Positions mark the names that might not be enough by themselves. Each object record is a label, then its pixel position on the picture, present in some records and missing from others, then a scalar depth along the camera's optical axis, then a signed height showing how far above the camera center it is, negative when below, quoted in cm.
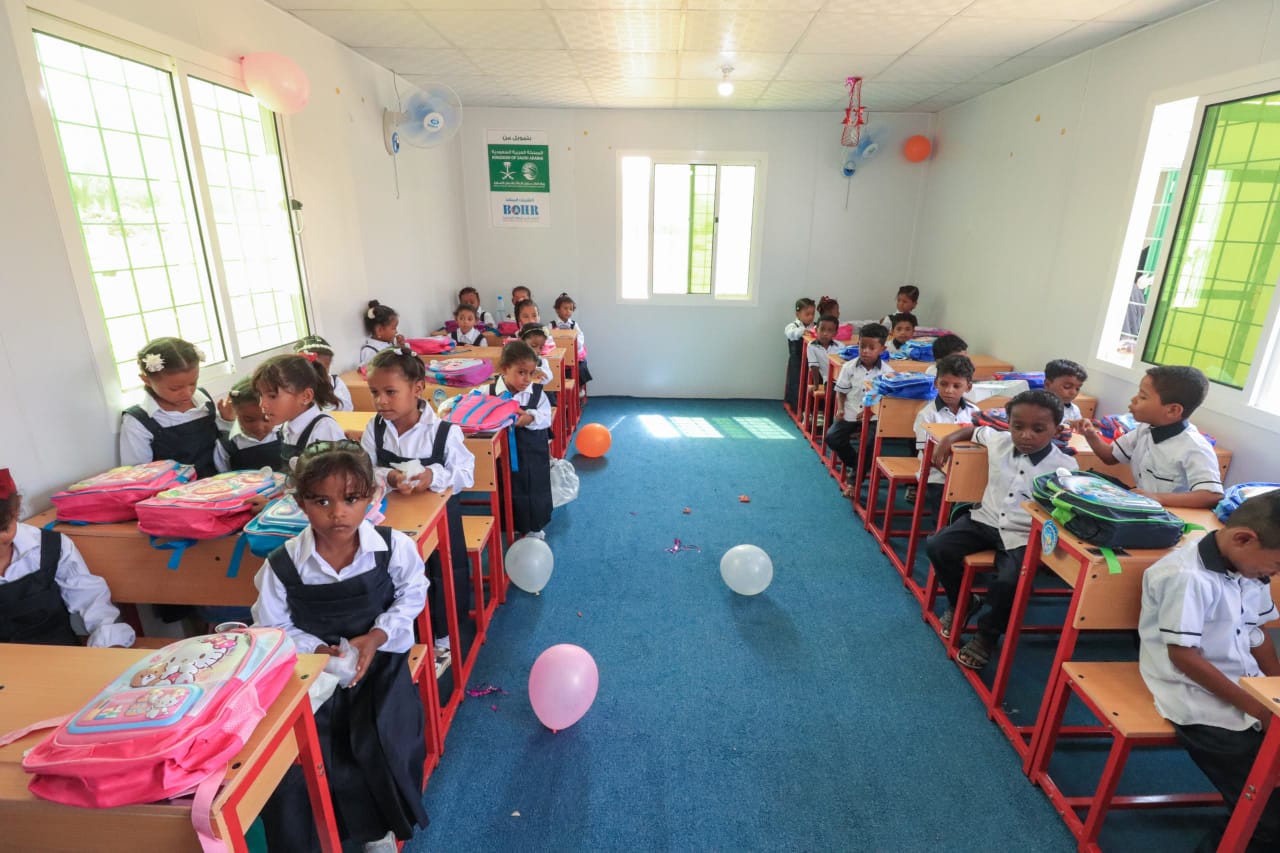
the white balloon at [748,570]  278 -143
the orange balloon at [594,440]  452 -141
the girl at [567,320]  561 -69
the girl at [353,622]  148 -94
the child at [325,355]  308 -57
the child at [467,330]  492 -69
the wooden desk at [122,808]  93 -85
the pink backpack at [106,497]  173 -72
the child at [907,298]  530 -41
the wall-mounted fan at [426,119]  397 +78
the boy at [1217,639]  146 -96
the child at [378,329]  381 -54
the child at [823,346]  487 -77
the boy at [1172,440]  220 -68
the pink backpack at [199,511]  162 -71
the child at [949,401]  293 -72
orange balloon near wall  539 +87
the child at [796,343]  543 -85
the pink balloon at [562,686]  199 -141
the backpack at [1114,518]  168 -72
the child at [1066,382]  298 -63
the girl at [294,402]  212 -57
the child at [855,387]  390 -88
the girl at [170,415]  213 -62
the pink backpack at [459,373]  357 -75
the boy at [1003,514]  224 -98
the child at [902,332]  476 -63
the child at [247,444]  233 -76
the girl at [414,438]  207 -67
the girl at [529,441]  303 -100
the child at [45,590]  150 -89
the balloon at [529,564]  275 -141
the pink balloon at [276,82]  267 +68
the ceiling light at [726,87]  430 +111
